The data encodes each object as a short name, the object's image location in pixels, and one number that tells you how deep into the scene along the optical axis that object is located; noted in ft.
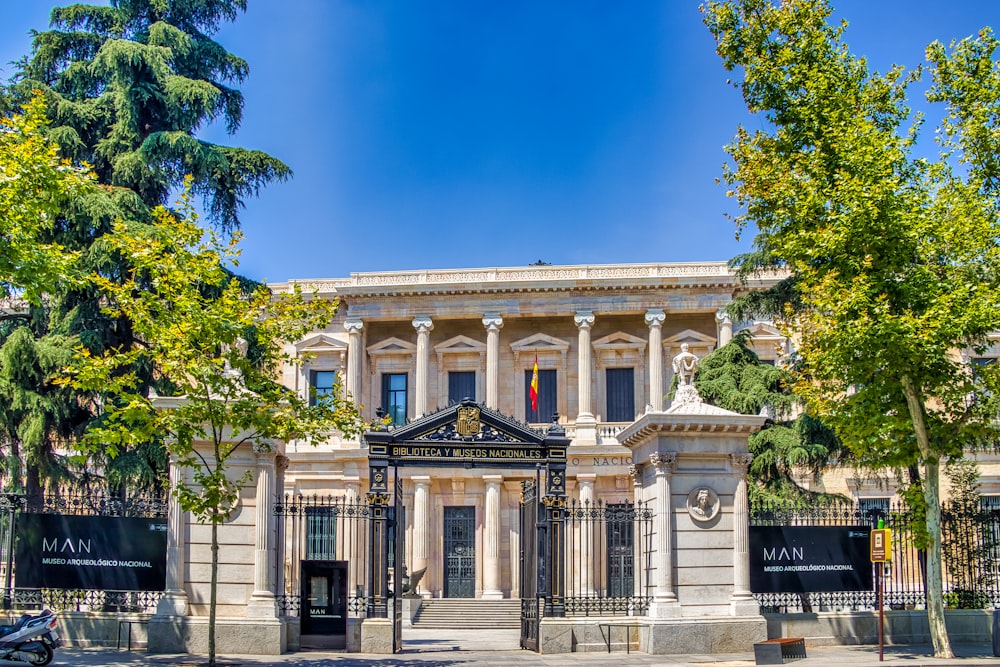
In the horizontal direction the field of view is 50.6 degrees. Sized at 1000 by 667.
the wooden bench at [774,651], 54.85
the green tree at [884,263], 59.77
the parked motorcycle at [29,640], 52.29
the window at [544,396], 150.00
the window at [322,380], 150.51
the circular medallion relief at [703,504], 59.52
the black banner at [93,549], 58.90
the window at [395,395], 154.20
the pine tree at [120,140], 81.25
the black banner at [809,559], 61.98
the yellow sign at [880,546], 56.70
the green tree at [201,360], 49.96
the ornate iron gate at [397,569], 58.65
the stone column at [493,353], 147.13
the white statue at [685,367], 63.16
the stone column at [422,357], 148.66
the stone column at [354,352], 148.77
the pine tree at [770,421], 85.20
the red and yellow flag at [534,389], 131.07
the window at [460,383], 153.89
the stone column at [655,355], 145.07
